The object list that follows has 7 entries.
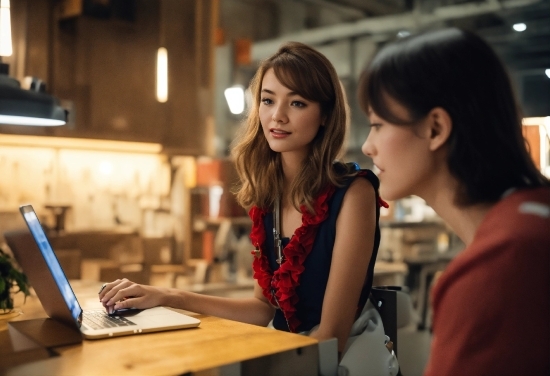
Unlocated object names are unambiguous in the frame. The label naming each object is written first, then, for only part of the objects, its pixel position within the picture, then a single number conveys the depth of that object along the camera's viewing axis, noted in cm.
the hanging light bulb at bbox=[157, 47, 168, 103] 438
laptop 125
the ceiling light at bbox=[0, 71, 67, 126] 189
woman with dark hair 77
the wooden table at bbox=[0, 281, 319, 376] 102
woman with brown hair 158
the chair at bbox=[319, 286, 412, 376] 120
